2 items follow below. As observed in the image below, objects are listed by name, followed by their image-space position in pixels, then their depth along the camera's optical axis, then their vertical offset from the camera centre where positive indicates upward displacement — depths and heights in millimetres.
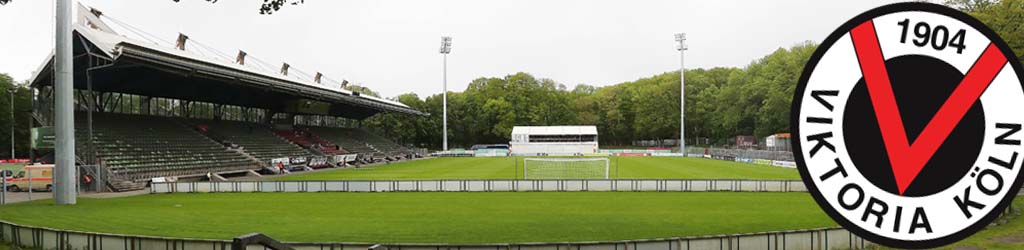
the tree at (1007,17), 30125 +5097
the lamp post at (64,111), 21938 +268
